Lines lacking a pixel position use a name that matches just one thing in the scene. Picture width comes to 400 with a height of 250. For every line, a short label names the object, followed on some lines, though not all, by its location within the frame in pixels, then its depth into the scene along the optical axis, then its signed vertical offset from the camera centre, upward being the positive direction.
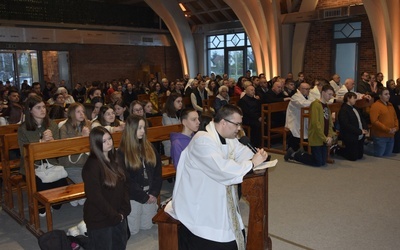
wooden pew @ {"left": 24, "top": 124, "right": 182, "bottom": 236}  4.74 -1.37
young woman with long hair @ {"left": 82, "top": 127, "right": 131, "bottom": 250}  3.62 -1.11
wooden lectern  3.21 -1.18
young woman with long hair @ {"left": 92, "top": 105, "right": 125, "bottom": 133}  6.04 -0.66
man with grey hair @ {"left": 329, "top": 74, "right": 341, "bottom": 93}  11.96 -0.41
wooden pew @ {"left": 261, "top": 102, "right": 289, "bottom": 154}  9.23 -1.31
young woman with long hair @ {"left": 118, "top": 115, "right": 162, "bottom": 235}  4.59 -1.07
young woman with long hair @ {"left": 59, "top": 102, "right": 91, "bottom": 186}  5.75 -0.83
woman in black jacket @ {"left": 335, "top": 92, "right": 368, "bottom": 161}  8.22 -1.23
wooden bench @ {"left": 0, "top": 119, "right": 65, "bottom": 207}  5.50 -1.31
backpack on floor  4.02 -1.65
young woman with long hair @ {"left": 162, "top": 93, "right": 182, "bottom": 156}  7.05 -0.67
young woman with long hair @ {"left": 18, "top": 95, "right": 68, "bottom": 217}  5.50 -0.72
